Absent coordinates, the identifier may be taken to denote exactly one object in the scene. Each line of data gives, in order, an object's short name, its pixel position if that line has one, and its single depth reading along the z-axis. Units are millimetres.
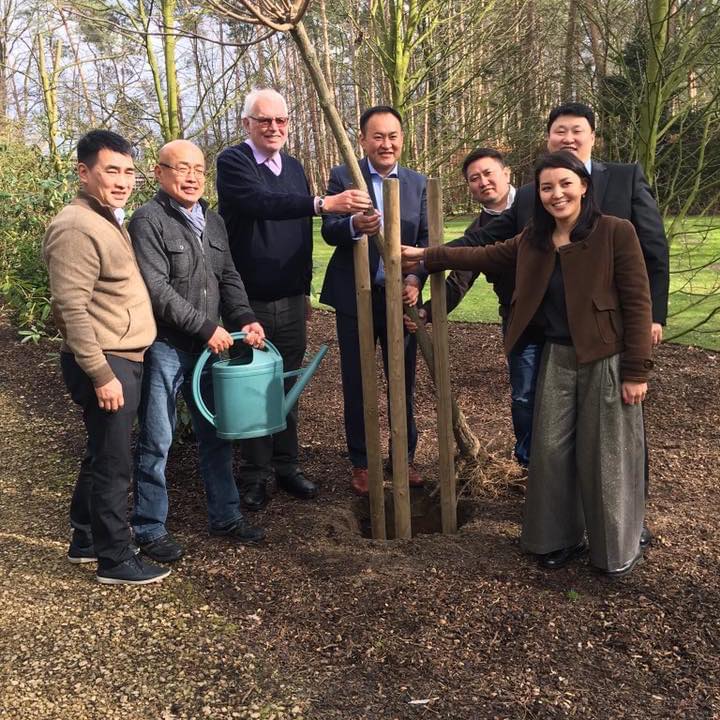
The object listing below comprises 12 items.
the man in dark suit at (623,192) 3178
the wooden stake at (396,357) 3080
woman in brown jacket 2805
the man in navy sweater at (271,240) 3496
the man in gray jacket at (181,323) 3053
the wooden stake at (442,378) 3223
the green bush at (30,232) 7742
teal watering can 3158
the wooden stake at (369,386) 3256
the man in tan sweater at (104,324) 2680
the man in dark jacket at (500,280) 3727
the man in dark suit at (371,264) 3512
